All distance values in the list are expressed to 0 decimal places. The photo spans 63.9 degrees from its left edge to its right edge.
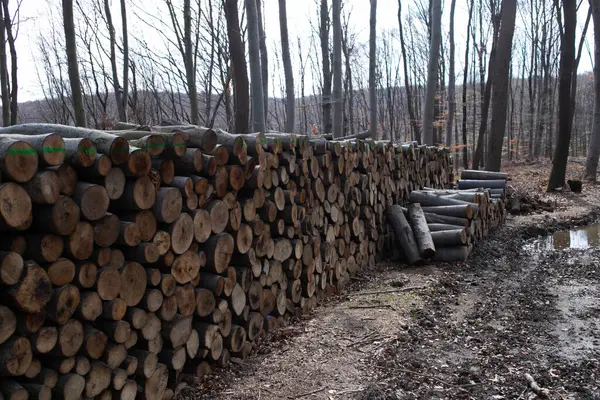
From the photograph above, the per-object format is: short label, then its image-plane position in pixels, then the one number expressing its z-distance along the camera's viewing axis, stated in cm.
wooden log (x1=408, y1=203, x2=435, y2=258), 751
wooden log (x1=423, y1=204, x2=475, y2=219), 830
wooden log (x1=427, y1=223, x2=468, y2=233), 807
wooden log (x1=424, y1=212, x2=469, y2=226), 812
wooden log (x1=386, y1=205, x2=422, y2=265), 761
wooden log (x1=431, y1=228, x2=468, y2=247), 775
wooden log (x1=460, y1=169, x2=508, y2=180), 1238
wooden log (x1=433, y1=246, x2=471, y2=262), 774
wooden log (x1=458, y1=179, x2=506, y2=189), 1190
